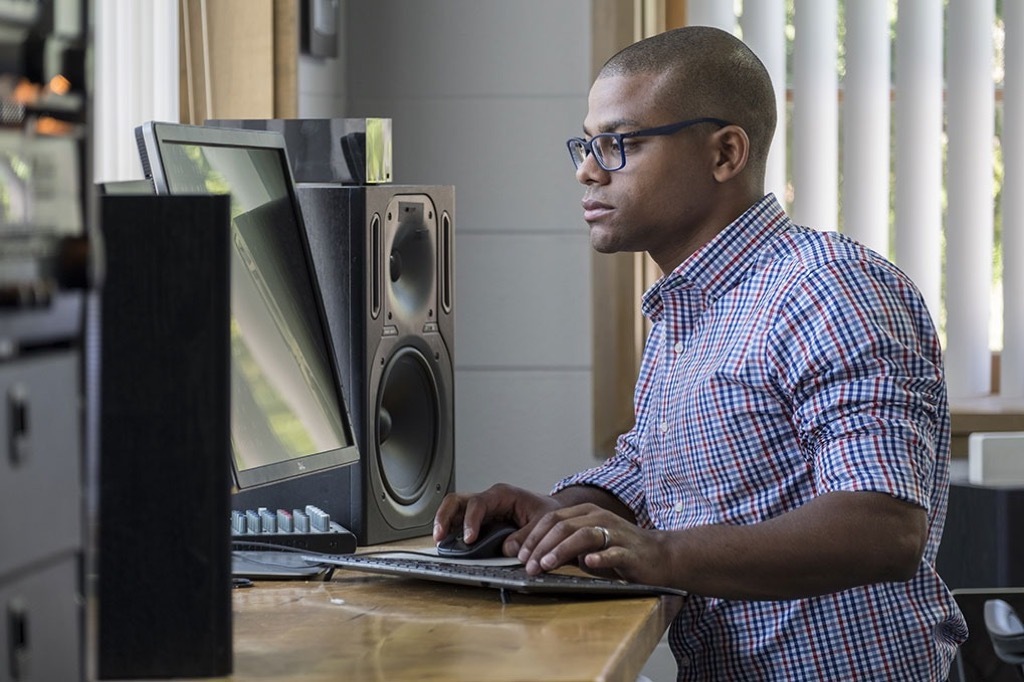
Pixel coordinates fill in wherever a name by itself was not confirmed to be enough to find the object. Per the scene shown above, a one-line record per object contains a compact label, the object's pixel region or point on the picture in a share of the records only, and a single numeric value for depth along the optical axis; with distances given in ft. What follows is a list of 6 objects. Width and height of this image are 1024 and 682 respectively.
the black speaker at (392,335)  9.37
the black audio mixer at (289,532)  8.81
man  8.23
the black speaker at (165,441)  6.81
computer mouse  8.64
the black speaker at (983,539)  11.79
